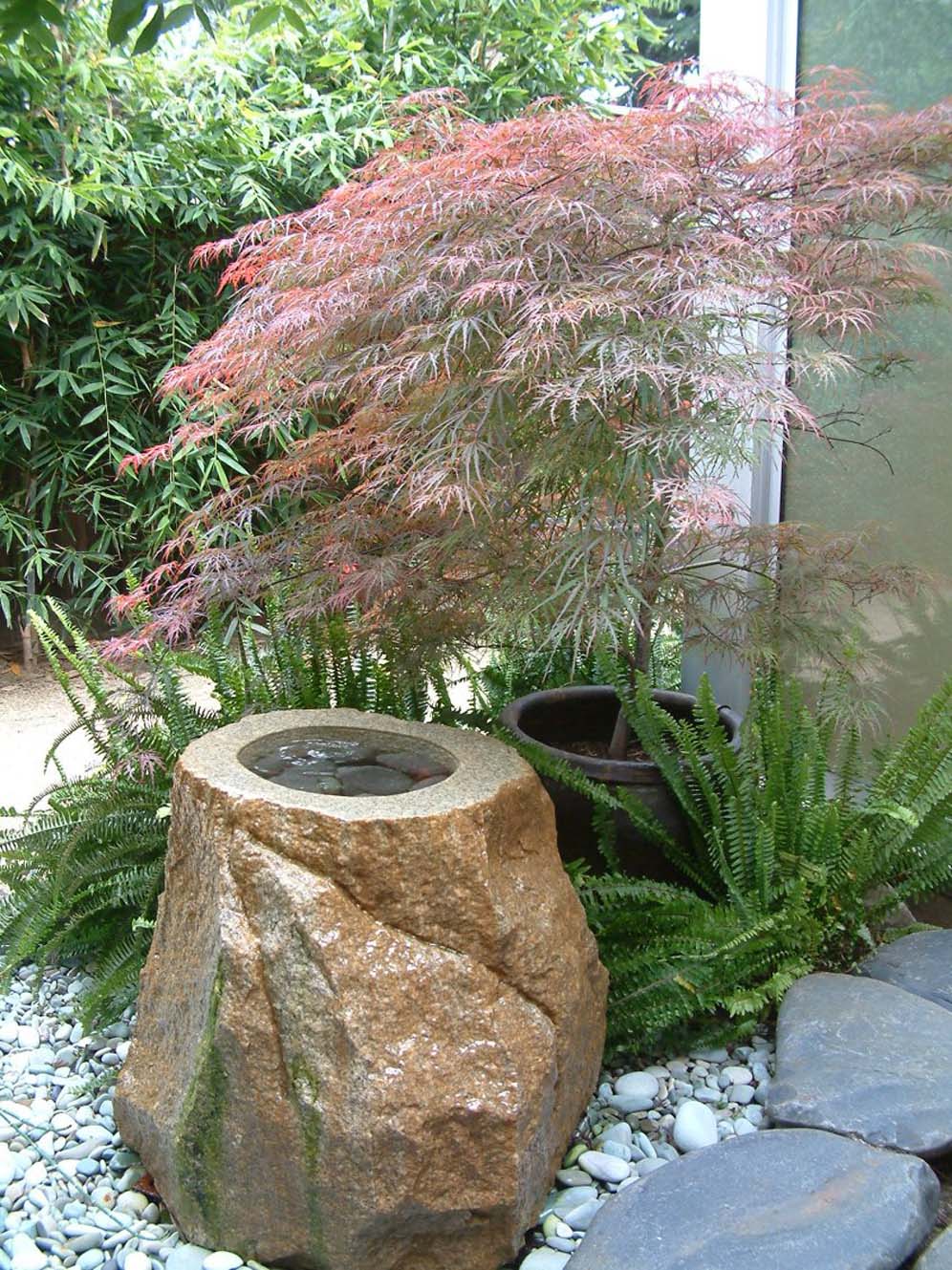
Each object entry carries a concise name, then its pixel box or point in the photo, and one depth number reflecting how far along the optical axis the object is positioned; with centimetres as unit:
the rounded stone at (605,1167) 176
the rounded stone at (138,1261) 159
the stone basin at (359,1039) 151
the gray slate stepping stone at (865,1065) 170
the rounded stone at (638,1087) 195
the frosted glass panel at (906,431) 269
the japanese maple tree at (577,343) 196
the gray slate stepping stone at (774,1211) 146
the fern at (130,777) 234
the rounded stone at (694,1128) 182
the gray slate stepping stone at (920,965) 209
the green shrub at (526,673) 299
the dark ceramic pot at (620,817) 238
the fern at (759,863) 203
